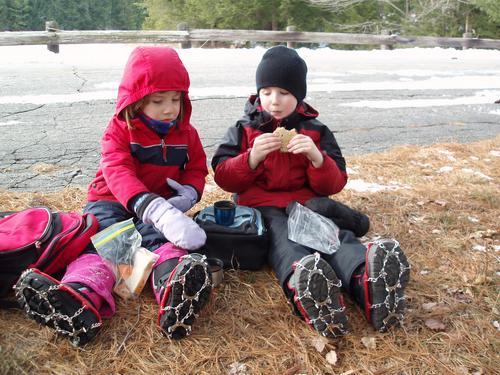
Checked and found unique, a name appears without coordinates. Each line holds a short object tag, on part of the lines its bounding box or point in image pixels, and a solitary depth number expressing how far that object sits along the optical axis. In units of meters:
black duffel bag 2.46
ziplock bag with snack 2.22
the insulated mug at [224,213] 2.55
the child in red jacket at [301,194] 1.98
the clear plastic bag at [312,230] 2.39
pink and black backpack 2.12
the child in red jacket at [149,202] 1.87
